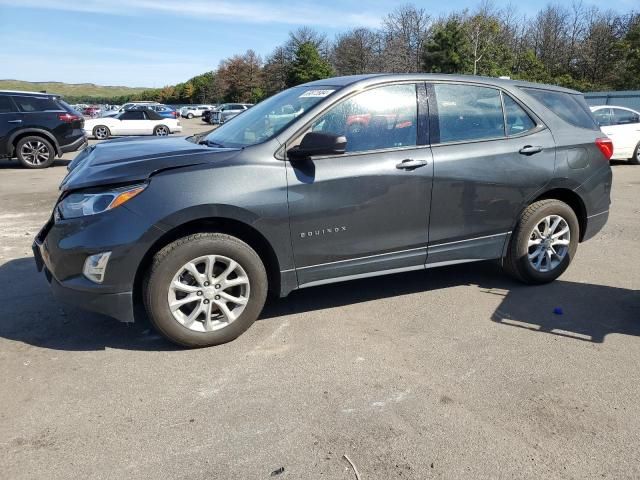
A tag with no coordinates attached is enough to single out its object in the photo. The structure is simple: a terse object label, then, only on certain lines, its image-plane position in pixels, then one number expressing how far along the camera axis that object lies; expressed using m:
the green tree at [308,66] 64.38
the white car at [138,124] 23.70
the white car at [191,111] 59.31
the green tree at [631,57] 38.21
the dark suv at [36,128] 12.20
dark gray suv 3.35
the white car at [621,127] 13.41
